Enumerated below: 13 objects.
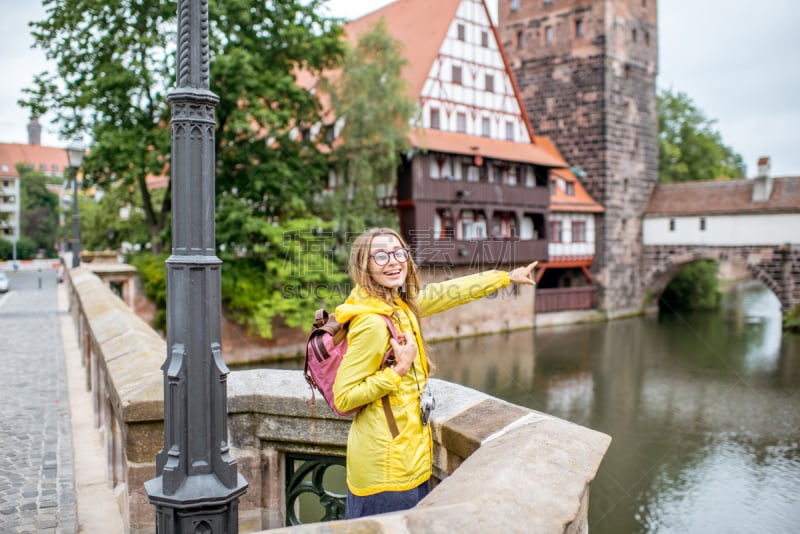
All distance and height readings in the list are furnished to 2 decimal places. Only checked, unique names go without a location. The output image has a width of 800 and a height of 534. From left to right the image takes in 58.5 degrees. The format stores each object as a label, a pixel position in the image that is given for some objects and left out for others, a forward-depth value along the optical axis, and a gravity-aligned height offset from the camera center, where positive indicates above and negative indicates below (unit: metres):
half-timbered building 21.95 +3.07
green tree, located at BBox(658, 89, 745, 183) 38.72 +5.65
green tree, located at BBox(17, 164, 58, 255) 57.06 +2.66
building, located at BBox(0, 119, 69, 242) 60.00 +8.08
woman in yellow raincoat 2.20 -0.43
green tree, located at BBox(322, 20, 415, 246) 19.36 +3.34
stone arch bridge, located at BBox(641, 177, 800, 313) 27.62 +0.69
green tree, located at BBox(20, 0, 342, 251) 17.02 +3.90
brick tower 30.03 +6.41
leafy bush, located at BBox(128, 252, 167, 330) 18.84 -1.01
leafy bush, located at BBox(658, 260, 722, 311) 35.06 -2.15
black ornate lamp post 2.04 -0.26
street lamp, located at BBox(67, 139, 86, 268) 14.33 +1.56
